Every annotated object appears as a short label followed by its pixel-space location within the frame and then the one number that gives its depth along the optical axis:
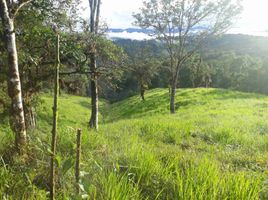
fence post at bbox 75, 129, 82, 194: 1.98
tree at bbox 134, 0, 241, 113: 18.02
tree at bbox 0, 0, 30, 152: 3.80
